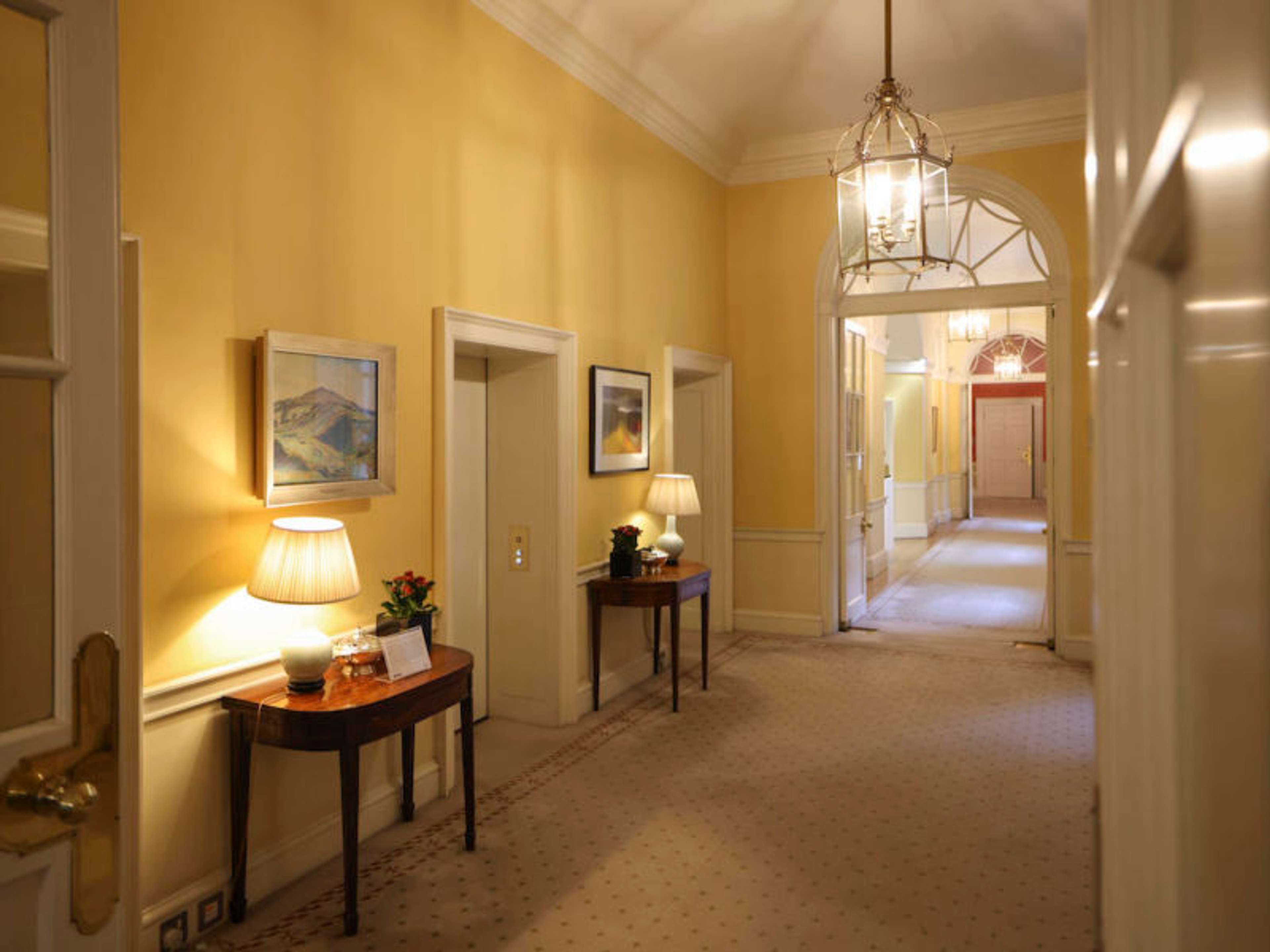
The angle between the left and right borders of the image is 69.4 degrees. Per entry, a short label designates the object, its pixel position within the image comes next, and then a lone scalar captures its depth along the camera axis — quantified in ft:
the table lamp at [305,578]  10.25
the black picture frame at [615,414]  18.54
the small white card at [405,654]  11.21
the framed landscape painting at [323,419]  10.81
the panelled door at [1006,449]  65.62
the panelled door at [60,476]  4.46
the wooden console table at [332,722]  10.06
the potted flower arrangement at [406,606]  12.36
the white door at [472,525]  17.26
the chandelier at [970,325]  45.29
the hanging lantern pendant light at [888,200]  13.24
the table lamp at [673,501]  19.93
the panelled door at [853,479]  25.59
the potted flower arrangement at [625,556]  18.63
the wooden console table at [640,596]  18.15
